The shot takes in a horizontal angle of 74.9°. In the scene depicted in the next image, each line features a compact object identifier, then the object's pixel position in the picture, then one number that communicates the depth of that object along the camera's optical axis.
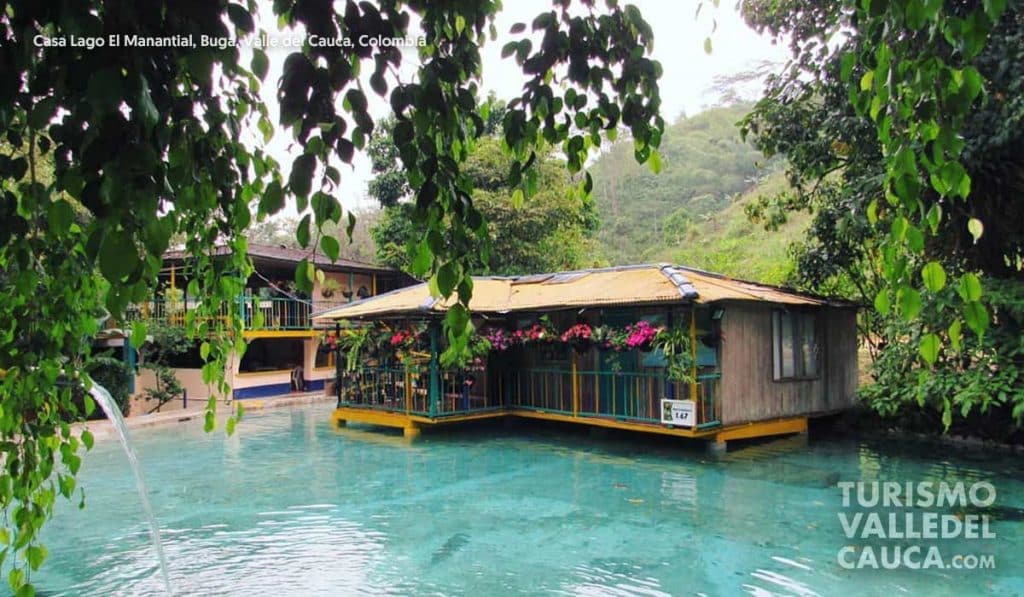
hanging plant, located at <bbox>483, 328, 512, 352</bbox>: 11.75
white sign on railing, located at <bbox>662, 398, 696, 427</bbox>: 9.50
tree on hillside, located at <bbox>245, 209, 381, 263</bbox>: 37.44
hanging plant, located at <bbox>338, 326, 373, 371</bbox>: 12.61
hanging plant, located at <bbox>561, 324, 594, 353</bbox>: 10.73
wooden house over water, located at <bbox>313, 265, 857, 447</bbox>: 9.96
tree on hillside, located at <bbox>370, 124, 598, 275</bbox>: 18.78
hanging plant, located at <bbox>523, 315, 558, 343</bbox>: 11.32
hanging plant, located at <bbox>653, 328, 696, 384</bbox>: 9.62
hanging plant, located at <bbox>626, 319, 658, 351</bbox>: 9.93
